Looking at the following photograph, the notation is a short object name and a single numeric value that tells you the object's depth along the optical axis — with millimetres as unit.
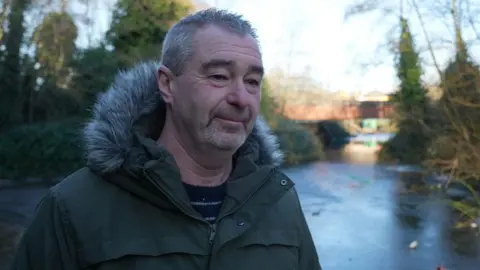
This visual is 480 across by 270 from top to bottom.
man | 1238
